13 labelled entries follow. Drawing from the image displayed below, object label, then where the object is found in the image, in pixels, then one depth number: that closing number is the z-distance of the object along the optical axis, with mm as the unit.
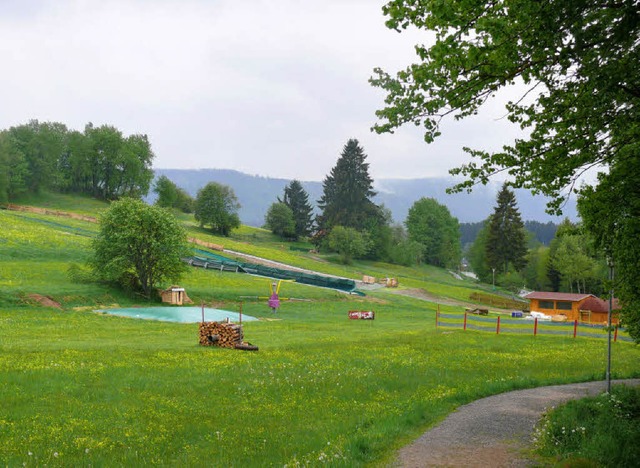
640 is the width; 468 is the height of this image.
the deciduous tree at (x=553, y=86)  8688
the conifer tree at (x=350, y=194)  124625
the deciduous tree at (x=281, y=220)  136500
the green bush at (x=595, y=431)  9555
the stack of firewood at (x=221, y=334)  25828
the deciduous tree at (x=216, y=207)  122500
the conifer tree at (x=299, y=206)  144950
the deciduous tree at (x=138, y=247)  46719
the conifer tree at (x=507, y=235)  108312
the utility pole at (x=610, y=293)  13878
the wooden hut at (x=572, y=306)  64188
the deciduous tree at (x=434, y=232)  144250
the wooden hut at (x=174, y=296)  47219
